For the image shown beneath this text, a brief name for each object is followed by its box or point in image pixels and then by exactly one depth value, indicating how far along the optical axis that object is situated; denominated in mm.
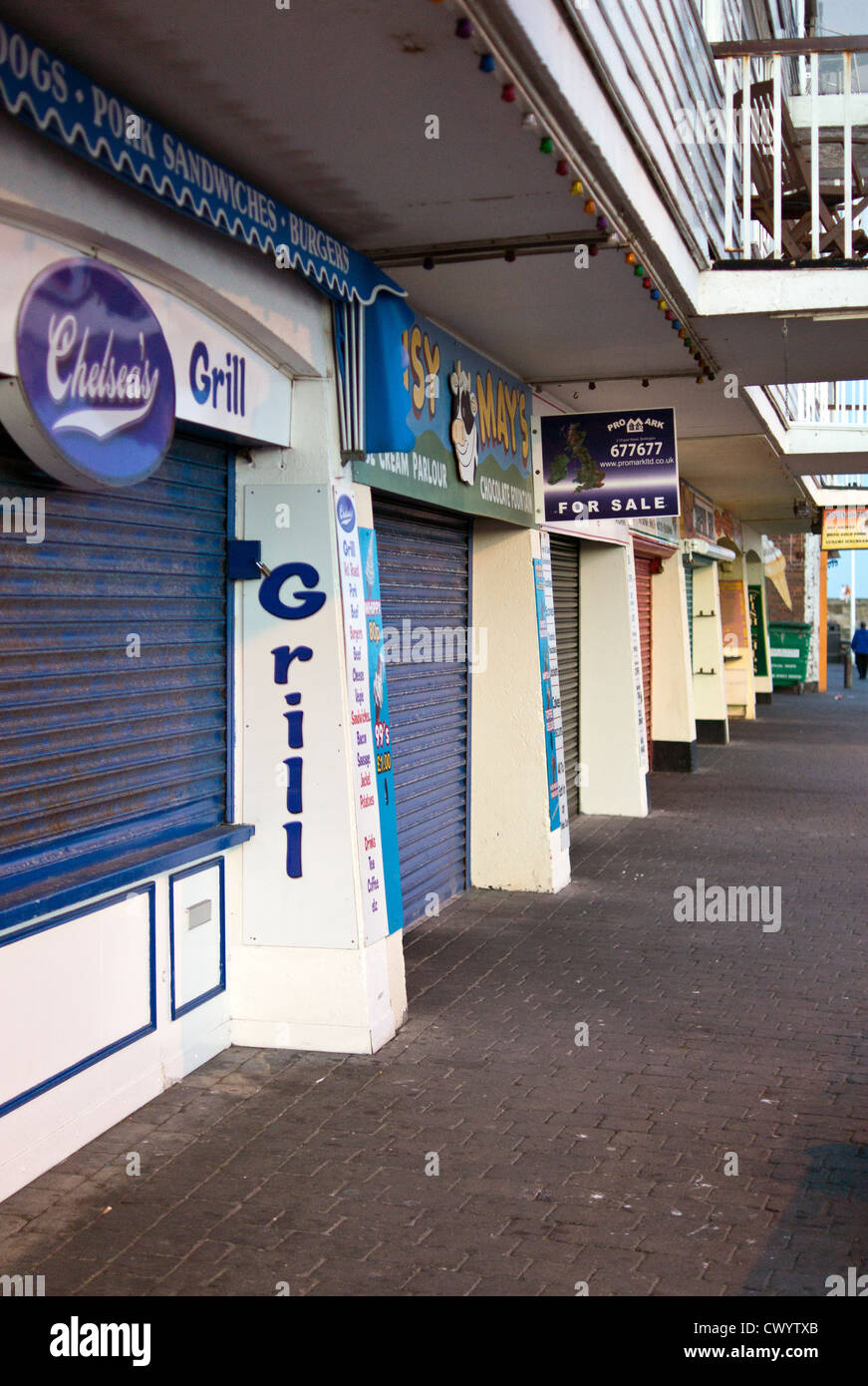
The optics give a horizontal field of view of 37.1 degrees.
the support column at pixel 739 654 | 24609
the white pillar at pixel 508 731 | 9273
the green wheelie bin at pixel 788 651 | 32844
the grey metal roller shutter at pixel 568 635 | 12430
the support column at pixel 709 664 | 20203
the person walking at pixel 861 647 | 37656
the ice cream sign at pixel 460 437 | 7086
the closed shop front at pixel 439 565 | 7504
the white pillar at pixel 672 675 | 16500
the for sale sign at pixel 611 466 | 8828
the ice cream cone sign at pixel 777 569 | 30453
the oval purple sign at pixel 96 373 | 4090
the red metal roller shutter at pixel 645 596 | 16203
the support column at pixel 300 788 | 5961
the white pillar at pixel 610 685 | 12836
